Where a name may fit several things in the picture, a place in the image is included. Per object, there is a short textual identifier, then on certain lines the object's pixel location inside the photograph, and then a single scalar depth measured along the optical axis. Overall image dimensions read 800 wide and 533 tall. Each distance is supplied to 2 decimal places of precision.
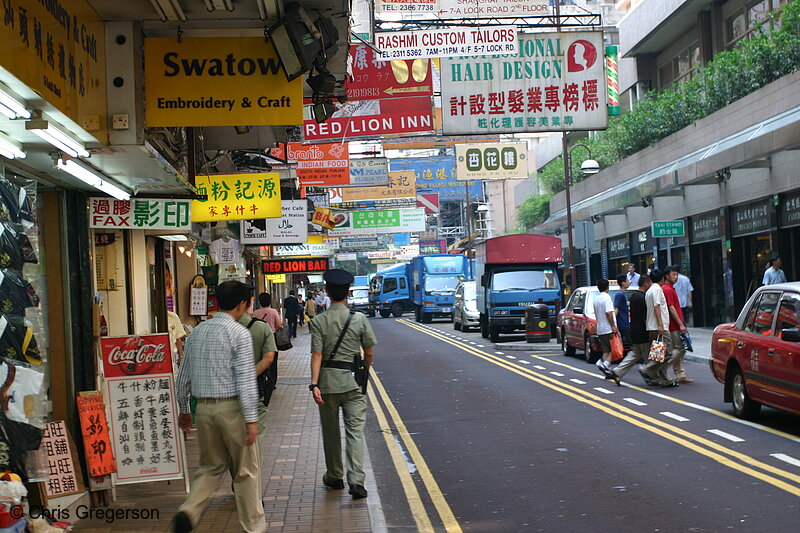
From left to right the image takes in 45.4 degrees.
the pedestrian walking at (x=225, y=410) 6.55
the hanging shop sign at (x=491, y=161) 29.42
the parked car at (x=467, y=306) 36.09
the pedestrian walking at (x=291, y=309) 34.75
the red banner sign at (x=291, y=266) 32.56
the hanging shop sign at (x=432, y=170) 40.34
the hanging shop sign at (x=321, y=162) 23.39
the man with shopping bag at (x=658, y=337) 15.09
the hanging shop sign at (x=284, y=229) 22.00
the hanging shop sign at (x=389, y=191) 36.16
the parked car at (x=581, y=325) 20.31
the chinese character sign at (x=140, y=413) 8.38
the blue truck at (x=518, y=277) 28.73
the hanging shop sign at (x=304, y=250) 37.50
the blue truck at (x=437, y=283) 47.69
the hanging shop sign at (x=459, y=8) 15.05
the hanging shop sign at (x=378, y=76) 15.78
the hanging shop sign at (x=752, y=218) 24.50
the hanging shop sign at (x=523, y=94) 16.72
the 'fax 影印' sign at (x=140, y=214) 8.98
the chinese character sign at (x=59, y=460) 7.74
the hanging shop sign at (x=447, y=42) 13.84
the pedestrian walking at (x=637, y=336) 15.46
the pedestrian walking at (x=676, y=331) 15.32
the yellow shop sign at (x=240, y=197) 15.12
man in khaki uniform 8.32
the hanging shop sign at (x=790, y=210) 22.77
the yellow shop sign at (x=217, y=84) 7.73
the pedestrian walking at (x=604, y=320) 16.53
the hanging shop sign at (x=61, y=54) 5.39
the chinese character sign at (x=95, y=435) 8.18
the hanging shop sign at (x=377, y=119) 16.98
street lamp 31.84
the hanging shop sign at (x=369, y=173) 30.08
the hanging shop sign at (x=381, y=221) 42.44
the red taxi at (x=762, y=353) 9.93
